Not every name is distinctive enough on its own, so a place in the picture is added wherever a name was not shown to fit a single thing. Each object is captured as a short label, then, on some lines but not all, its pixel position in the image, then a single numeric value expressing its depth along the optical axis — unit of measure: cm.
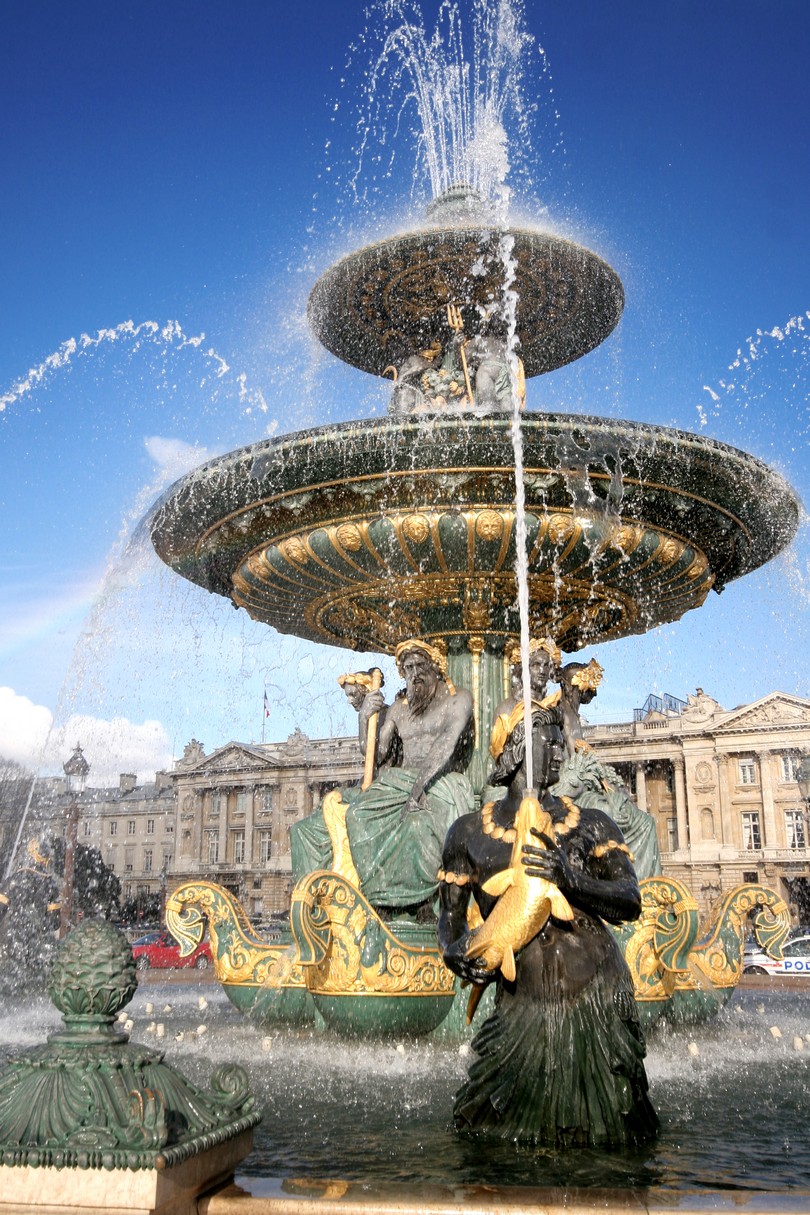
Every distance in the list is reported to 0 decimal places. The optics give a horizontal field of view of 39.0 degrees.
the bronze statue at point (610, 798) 716
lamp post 1703
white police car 2136
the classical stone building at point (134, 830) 7300
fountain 652
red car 2248
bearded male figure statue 688
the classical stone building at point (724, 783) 6225
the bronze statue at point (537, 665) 691
